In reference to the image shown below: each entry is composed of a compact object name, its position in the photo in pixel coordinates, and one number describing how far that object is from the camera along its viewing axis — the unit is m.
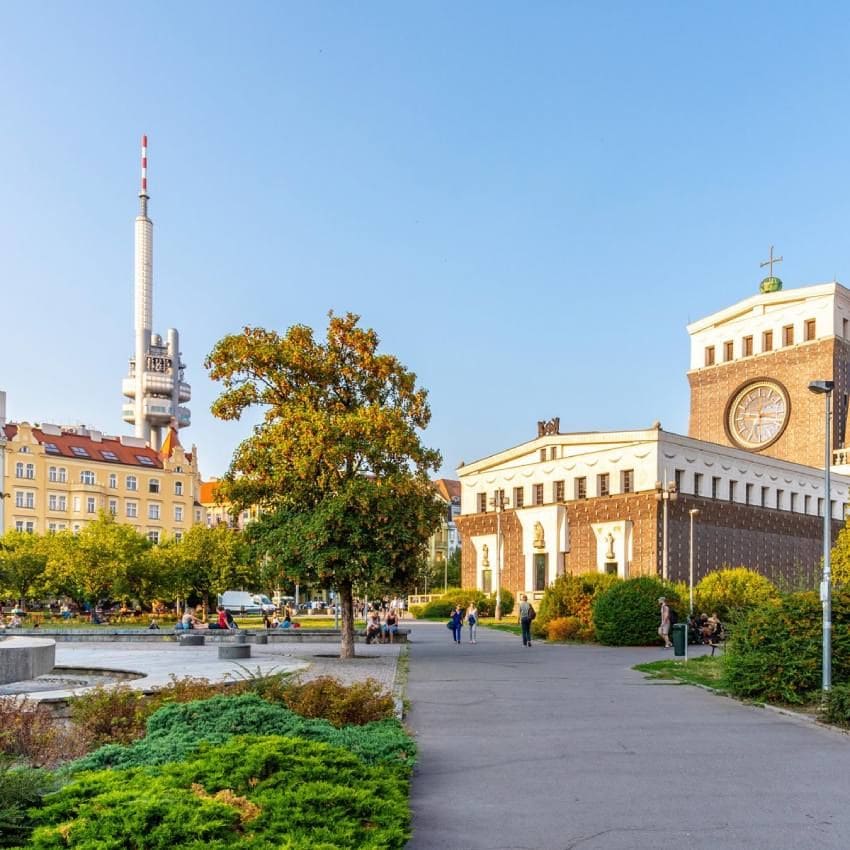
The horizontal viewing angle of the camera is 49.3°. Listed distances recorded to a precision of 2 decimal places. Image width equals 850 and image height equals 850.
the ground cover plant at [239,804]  6.19
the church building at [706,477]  59.12
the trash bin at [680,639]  27.14
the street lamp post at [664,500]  55.21
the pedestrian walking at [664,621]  31.48
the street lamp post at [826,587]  16.36
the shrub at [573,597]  38.25
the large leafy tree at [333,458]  24.61
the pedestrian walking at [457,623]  36.59
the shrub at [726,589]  41.06
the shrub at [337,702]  11.53
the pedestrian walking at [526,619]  33.72
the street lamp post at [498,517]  61.23
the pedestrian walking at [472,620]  37.47
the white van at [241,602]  75.31
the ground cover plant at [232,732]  8.74
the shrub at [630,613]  34.28
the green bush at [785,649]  16.88
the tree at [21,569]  60.28
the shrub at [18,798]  6.52
